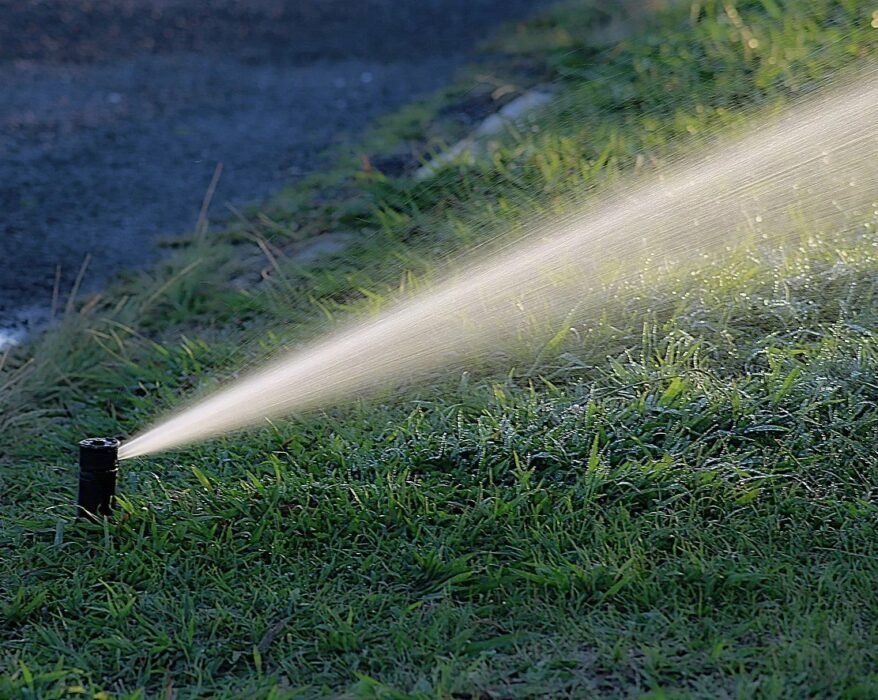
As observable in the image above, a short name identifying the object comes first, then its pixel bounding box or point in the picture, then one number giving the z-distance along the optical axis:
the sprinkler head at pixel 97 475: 5.34
